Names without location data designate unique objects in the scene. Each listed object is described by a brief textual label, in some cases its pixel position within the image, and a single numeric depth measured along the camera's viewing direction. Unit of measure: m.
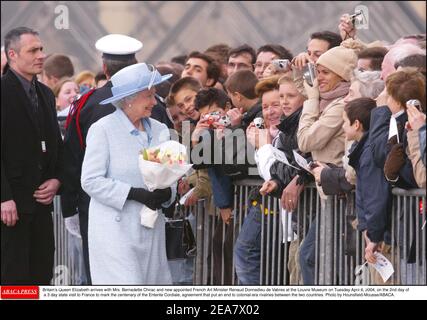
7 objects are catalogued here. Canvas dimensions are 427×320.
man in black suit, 11.94
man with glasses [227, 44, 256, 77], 13.77
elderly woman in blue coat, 10.97
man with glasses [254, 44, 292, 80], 13.07
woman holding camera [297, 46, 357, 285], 11.15
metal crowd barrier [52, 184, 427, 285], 10.48
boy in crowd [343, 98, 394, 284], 10.54
